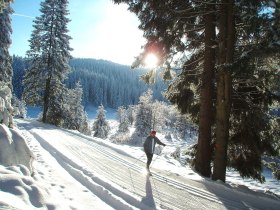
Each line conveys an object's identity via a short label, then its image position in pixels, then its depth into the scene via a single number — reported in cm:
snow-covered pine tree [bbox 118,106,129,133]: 4969
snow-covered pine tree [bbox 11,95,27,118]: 5778
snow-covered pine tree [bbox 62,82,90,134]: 3729
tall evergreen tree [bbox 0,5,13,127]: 1897
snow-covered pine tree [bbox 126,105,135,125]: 7721
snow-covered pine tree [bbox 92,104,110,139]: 4082
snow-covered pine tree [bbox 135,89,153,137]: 4038
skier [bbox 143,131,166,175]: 757
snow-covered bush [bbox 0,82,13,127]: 585
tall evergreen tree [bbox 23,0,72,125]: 2212
